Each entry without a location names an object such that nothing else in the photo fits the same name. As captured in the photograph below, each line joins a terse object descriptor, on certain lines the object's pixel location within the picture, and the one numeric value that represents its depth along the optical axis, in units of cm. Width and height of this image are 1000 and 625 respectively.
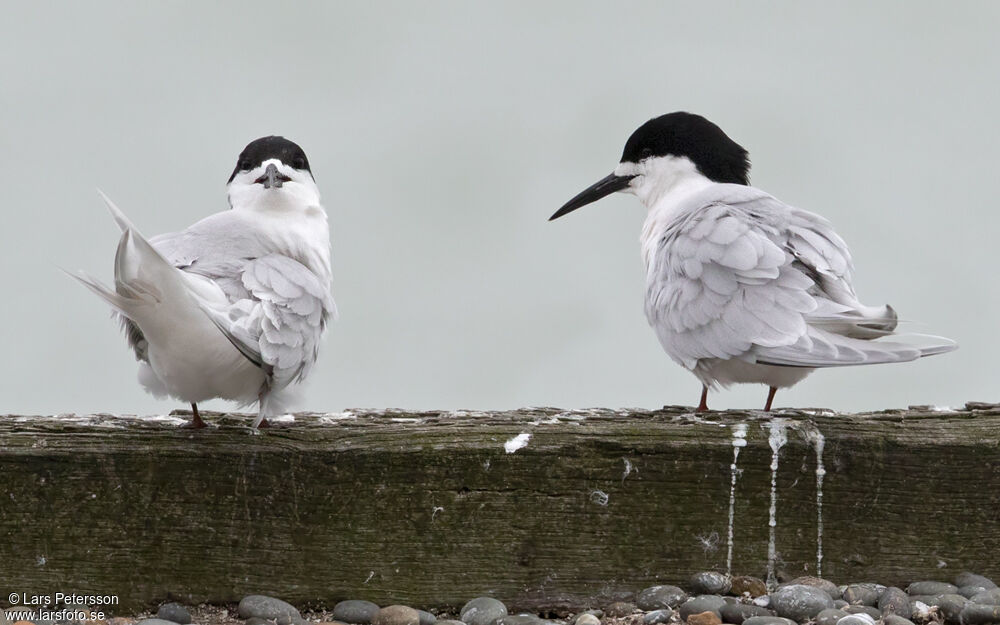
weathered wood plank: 643
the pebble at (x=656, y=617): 612
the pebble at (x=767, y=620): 584
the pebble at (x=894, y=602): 617
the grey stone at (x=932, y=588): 648
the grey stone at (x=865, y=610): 607
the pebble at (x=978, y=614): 589
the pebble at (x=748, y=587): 648
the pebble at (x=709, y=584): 647
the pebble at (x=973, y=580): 661
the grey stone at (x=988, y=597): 611
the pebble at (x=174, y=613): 630
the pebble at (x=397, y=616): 623
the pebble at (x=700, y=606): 614
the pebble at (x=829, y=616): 591
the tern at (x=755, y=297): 724
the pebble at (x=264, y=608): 629
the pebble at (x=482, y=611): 629
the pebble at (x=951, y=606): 605
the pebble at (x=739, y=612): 605
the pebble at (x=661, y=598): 635
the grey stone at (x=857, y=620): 579
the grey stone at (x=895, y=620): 589
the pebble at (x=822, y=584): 640
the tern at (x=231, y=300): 618
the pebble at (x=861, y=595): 636
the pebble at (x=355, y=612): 632
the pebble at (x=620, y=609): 632
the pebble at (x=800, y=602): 607
